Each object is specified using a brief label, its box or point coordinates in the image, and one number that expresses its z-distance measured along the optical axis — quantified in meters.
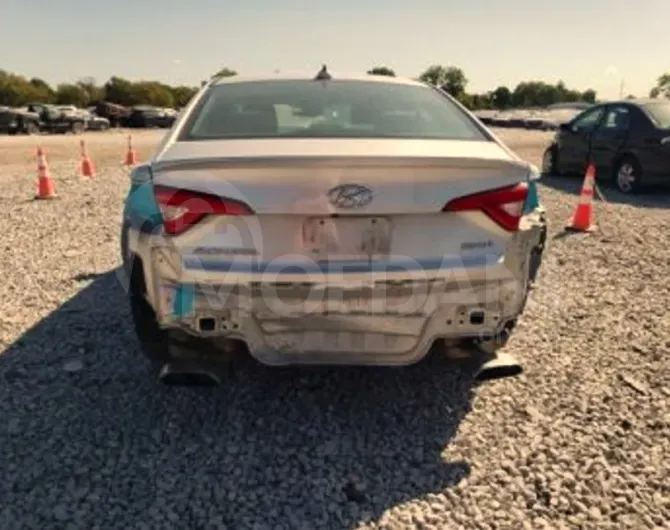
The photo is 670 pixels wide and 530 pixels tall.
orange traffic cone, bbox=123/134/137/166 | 15.92
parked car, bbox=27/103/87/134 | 36.88
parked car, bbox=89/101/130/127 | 47.66
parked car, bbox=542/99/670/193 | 10.52
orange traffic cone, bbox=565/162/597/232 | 8.05
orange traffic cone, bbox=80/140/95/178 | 13.56
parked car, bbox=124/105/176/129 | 45.62
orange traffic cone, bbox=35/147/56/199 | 10.51
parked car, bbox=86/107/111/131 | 41.47
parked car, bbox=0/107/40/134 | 33.31
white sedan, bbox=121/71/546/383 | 2.74
